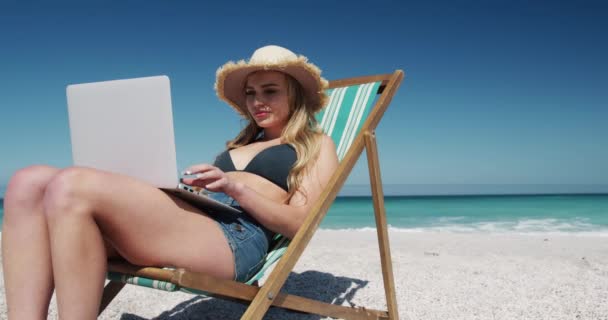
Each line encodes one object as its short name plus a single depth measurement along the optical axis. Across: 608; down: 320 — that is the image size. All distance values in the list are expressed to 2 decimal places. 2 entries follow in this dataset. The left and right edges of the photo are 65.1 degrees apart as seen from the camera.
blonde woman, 1.52
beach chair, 1.69
